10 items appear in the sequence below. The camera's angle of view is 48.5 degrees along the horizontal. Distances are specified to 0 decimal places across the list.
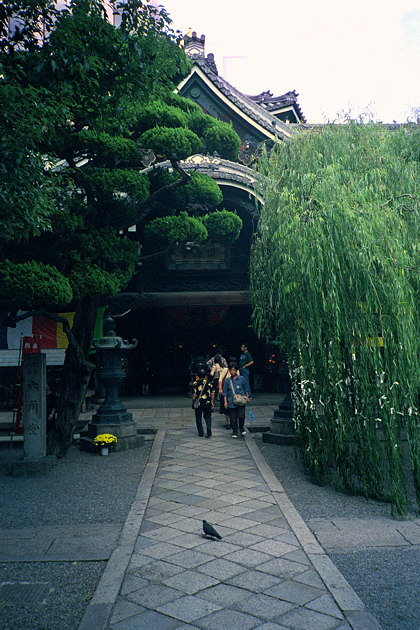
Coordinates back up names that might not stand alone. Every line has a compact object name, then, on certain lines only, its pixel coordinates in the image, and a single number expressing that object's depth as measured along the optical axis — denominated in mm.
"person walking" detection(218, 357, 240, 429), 11538
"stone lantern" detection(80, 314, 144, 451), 9422
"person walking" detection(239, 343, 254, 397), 13469
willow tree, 5953
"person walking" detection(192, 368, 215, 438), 9844
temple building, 15406
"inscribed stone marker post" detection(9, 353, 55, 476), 7594
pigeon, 4676
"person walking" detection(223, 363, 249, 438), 9945
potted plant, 8891
